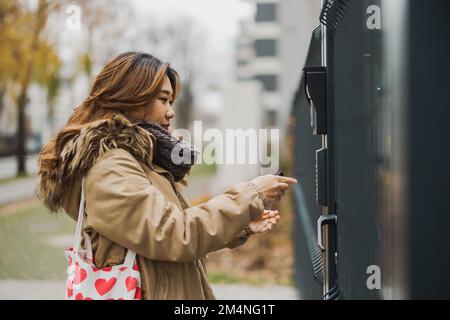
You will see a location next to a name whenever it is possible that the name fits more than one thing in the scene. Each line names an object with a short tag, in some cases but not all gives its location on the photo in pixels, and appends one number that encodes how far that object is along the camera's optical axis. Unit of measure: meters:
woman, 2.10
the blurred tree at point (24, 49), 16.53
